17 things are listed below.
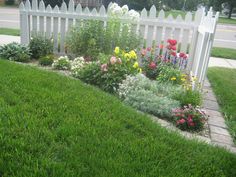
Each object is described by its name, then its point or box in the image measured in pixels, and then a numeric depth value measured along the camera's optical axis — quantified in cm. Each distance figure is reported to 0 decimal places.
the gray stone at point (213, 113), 387
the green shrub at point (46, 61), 536
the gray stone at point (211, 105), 415
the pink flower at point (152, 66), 505
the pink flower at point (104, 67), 428
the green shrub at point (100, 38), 556
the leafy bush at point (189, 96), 368
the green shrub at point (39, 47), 579
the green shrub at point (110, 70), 421
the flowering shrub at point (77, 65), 472
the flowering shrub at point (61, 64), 516
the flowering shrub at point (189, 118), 332
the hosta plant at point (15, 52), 544
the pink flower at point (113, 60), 429
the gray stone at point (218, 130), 331
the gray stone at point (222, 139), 309
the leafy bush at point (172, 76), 446
